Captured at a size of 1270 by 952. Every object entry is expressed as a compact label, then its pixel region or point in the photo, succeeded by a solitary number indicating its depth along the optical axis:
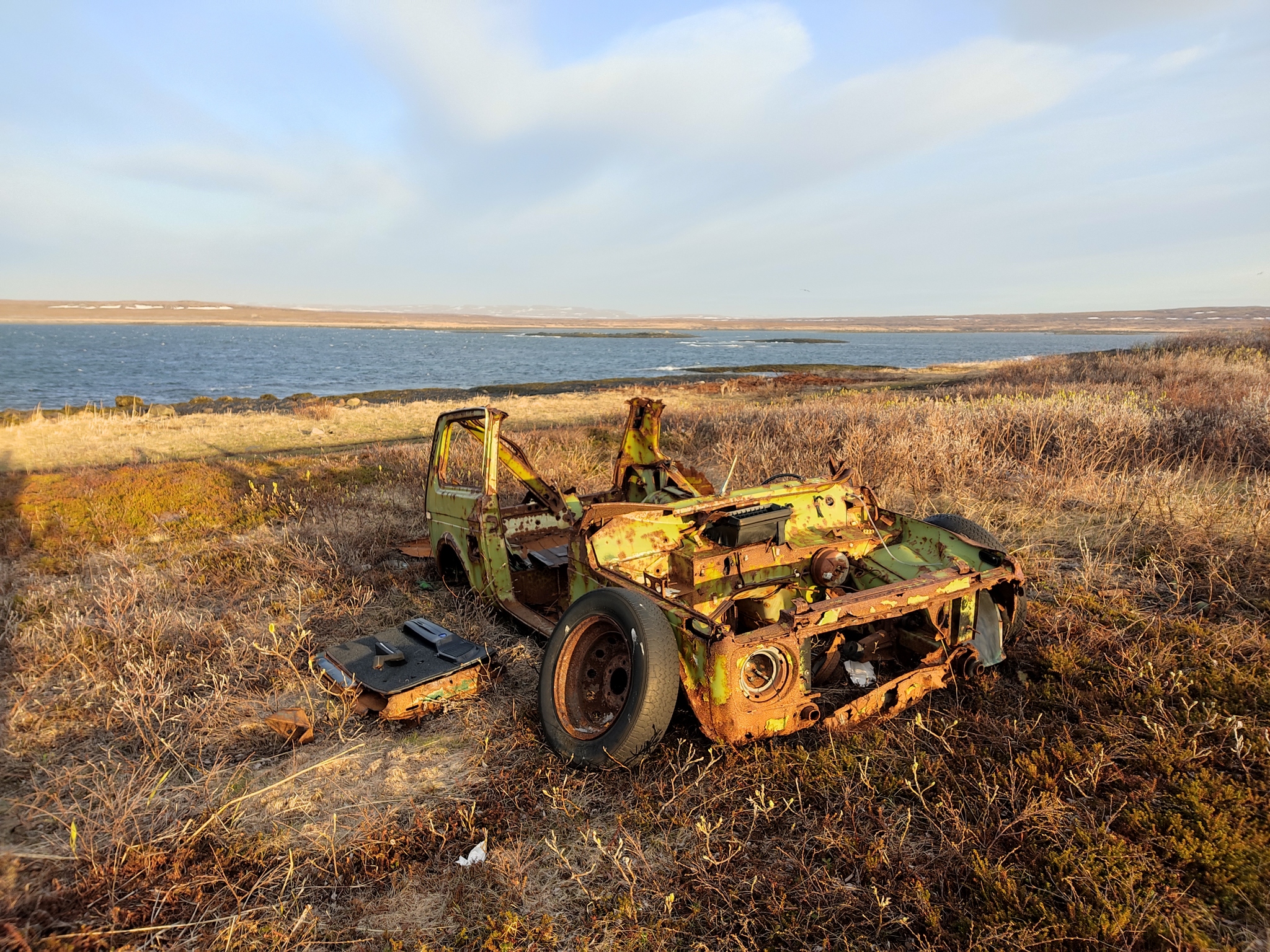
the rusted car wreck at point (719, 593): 3.21
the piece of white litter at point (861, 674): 4.02
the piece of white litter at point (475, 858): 2.96
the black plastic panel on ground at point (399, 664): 4.12
